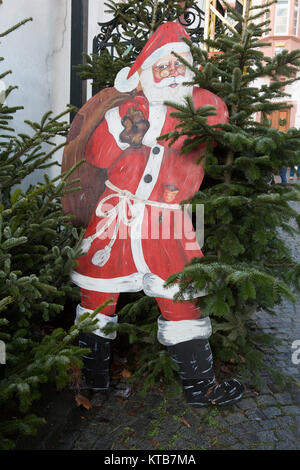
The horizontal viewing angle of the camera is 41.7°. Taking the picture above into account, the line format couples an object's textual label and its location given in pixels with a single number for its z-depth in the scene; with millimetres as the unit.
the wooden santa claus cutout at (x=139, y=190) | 2609
